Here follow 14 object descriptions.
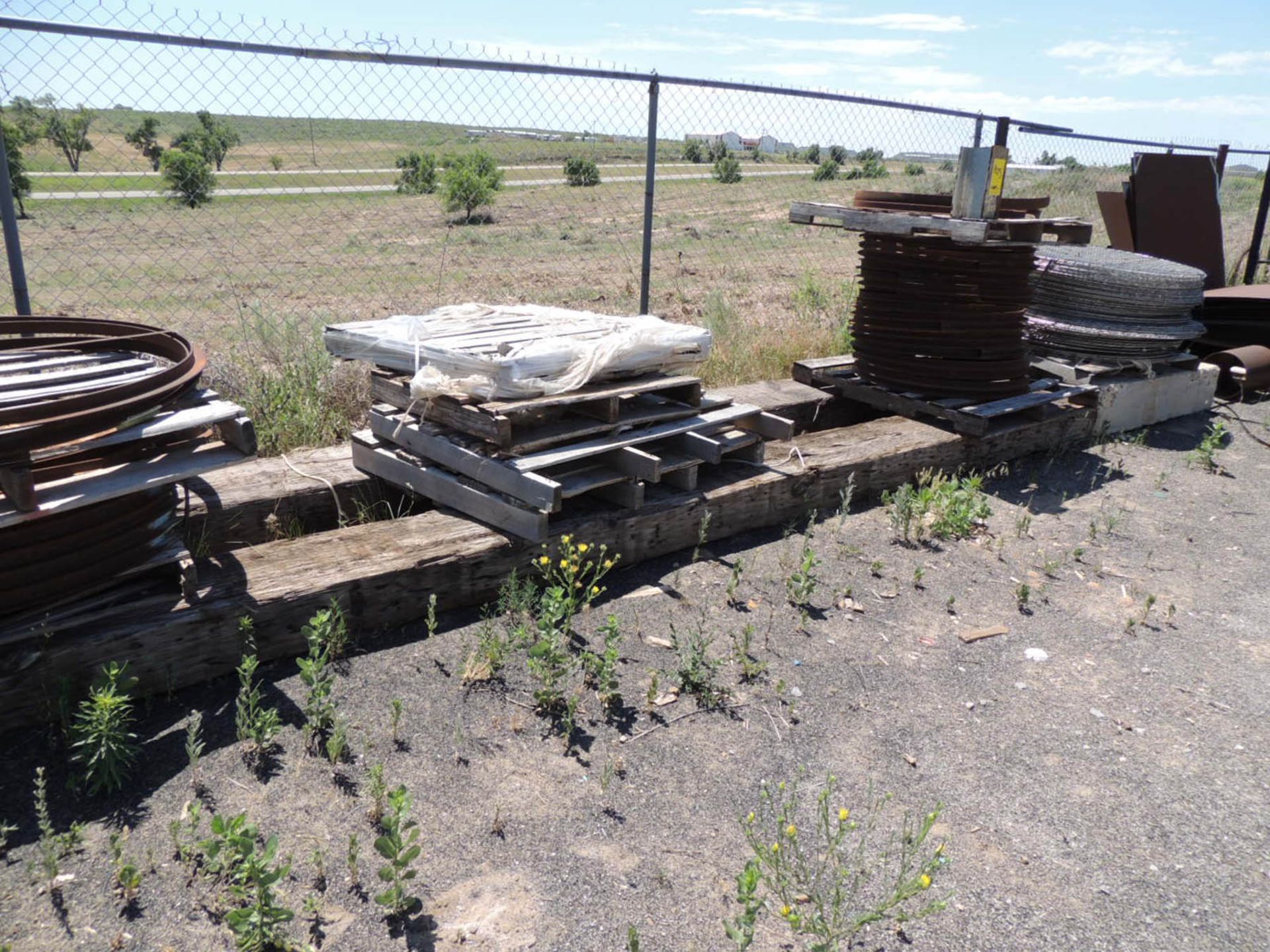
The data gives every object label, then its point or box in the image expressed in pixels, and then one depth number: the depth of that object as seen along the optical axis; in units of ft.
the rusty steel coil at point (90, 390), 8.87
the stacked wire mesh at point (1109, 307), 22.39
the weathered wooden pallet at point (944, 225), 17.48
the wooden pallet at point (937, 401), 19.30
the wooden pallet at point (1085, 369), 22.44
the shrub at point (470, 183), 79.20
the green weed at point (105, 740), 8.86
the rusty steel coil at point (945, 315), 19.21
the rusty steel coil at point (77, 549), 9.61
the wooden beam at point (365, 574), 9.68
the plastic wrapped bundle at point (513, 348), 13.43
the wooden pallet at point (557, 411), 13.20
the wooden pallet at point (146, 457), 9.03
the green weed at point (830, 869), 7.75
